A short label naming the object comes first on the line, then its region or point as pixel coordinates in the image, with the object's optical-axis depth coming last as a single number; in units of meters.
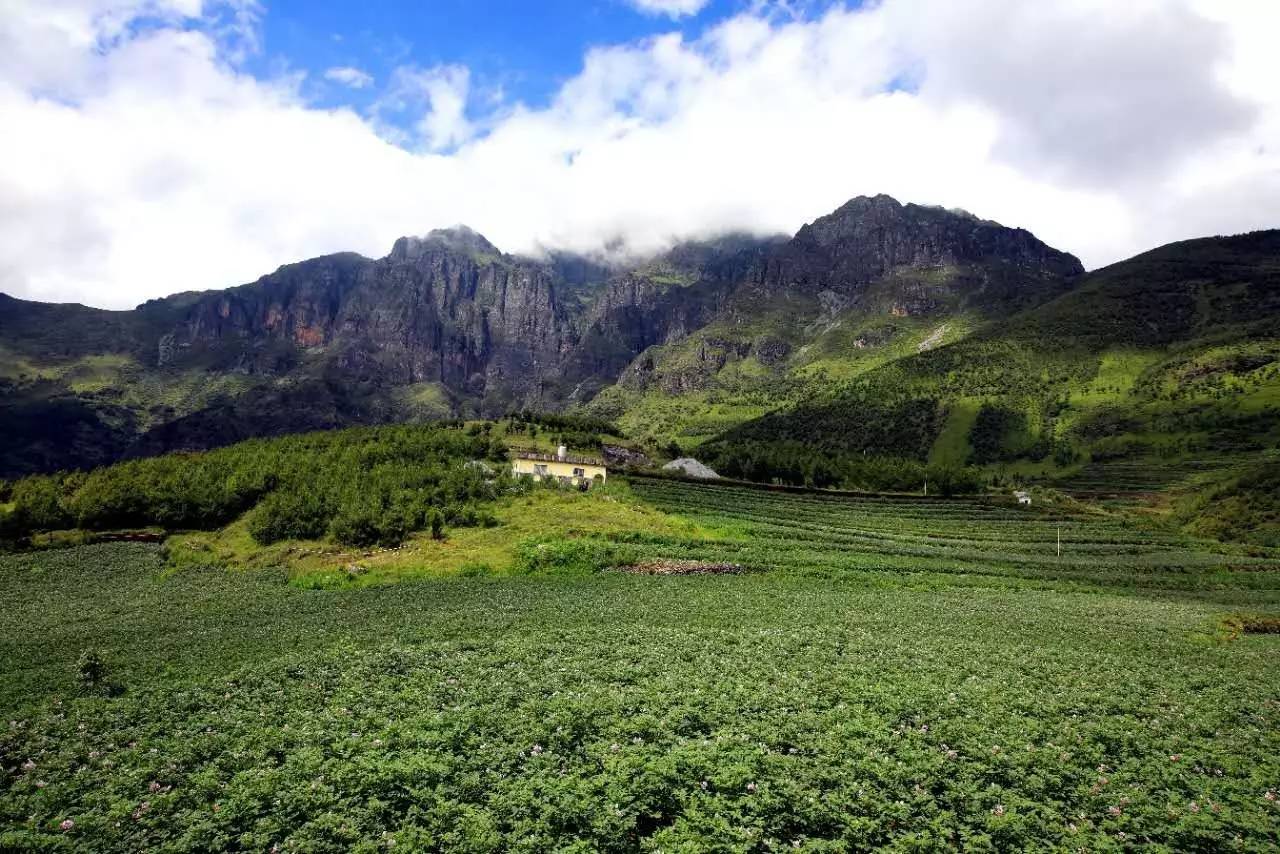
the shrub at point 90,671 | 22.95
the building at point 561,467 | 103.81
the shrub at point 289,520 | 61.59
